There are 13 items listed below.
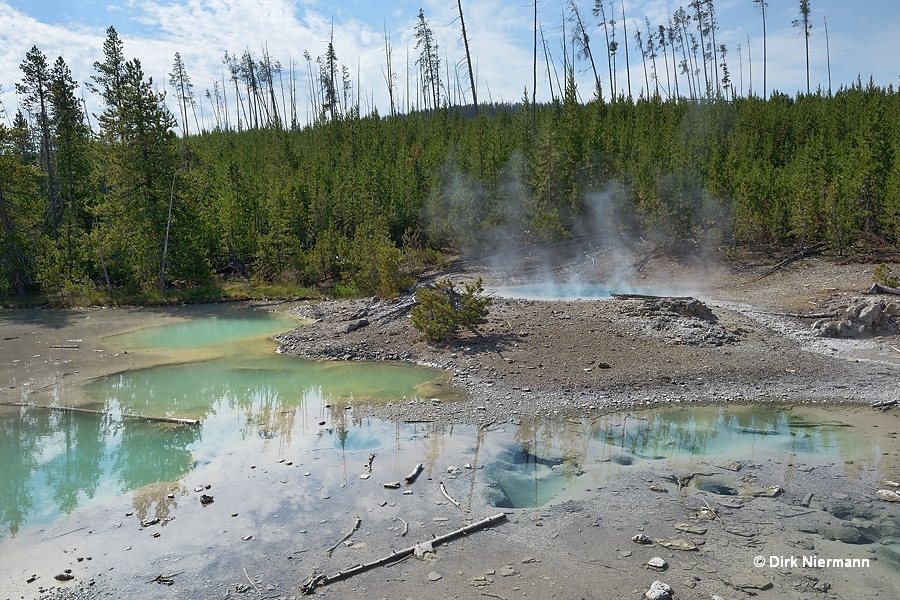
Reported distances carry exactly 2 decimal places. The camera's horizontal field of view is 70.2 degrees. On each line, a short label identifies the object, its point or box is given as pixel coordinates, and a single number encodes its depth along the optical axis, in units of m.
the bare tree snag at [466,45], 39.44
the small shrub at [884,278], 18.30
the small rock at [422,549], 6.98
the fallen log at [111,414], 11.80
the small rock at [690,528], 7.16
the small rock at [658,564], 6.51
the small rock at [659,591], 5.96
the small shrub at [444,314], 16.45
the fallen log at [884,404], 11.03
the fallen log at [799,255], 25.47
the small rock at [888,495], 7.79
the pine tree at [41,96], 31.16
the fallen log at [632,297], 19.49
